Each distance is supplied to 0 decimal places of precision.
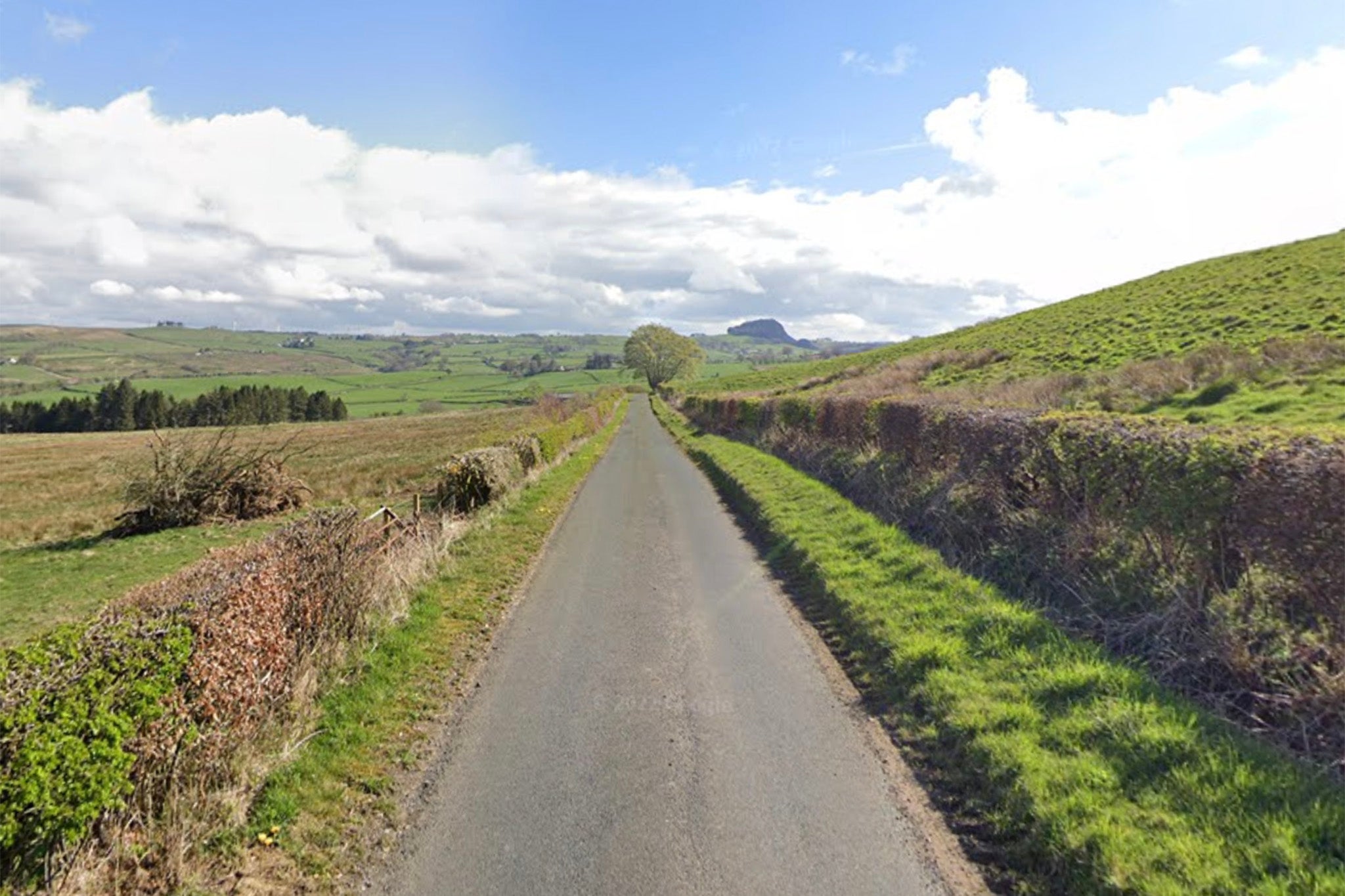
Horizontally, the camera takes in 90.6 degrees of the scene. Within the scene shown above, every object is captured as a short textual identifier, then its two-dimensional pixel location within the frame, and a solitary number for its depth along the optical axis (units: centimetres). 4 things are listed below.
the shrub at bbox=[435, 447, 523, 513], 1686
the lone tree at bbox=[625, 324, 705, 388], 12706
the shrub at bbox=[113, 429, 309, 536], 1912
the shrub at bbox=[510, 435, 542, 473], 2225
